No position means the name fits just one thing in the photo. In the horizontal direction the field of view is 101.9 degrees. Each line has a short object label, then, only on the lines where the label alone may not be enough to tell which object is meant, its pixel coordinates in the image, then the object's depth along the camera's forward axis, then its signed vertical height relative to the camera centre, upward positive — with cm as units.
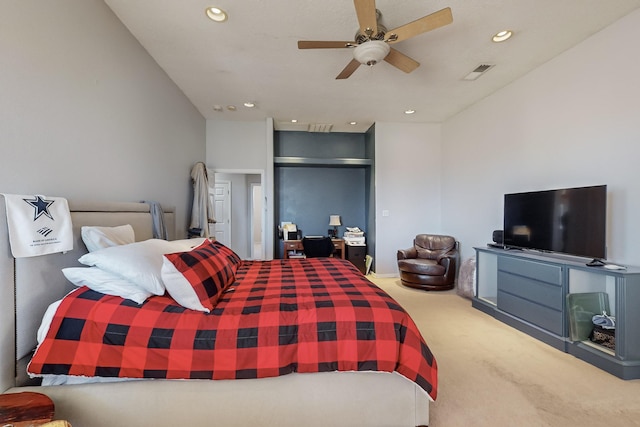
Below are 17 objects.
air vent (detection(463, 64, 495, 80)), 298 +167
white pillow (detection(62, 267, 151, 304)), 143 -41
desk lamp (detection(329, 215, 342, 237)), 534 -26
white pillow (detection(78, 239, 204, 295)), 145 -31
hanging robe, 382 +12
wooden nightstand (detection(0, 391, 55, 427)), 96 -78
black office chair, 445 -63
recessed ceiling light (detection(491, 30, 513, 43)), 241 +166
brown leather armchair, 402 -84
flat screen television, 219 -10
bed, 130 -93
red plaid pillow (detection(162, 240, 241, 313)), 147 -42
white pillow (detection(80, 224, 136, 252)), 167 -18
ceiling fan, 184 +139
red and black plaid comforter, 129 -67
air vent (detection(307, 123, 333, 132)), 500 +165
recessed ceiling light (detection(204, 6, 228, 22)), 210 +163
